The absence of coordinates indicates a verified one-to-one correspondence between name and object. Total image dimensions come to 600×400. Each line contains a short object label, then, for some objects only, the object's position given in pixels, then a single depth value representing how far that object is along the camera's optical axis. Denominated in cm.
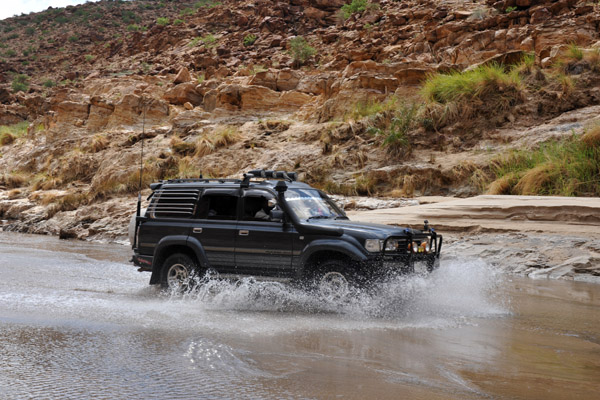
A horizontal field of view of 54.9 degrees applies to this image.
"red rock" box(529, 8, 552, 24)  2692
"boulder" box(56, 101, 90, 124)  3209
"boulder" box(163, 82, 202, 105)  3094
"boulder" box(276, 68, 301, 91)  2834
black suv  720
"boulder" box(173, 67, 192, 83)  3316
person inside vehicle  819
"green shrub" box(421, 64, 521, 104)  1816
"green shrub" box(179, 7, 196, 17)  5900
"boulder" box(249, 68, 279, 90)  2825
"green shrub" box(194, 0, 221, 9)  5924
